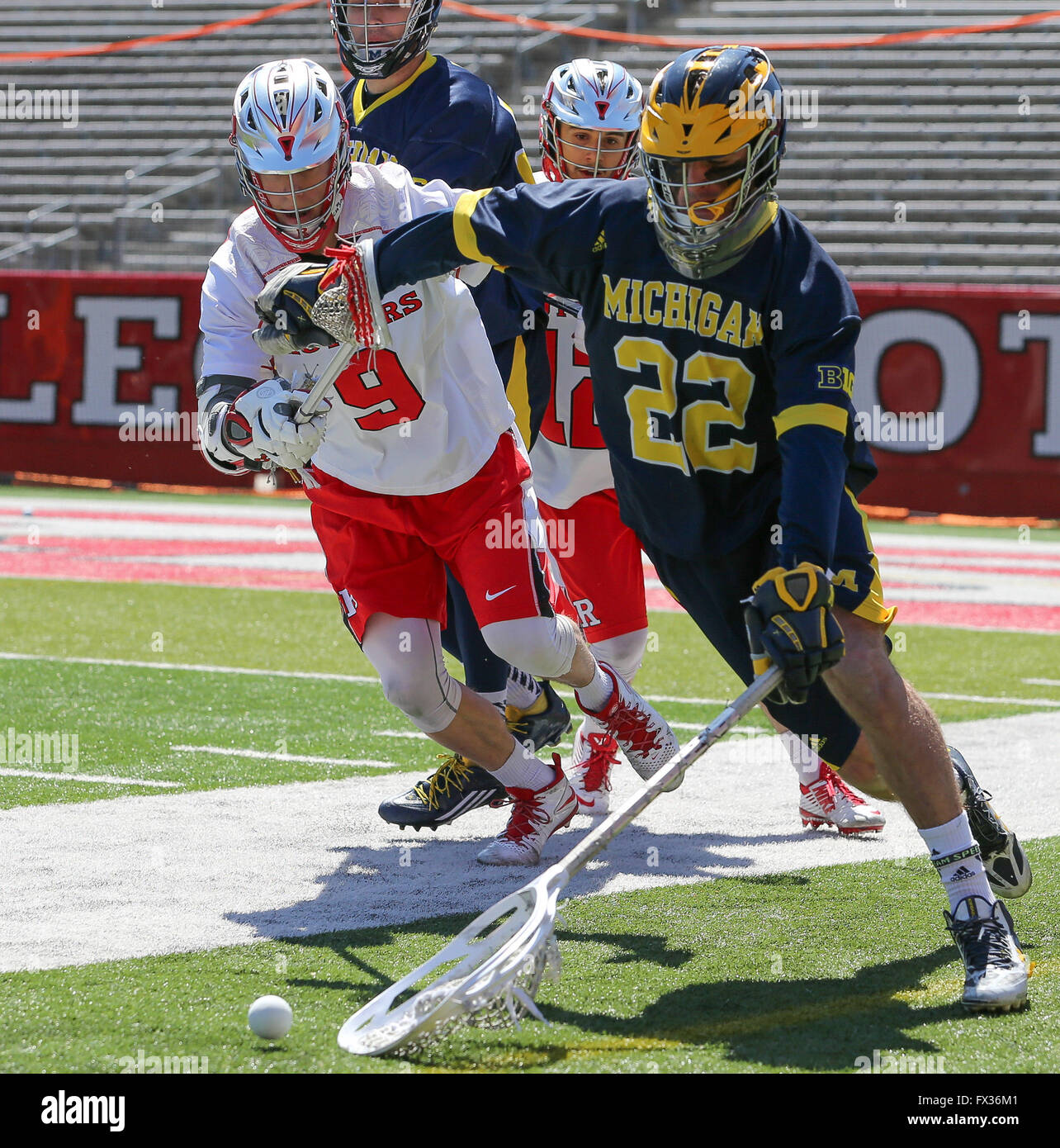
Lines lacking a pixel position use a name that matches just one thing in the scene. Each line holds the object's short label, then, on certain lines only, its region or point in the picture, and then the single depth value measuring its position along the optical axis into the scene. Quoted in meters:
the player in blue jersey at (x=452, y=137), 10.27
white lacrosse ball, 5.96
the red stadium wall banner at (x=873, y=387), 29.23
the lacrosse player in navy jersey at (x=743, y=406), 6.72
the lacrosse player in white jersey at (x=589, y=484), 10.77
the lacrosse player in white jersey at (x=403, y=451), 8.17
